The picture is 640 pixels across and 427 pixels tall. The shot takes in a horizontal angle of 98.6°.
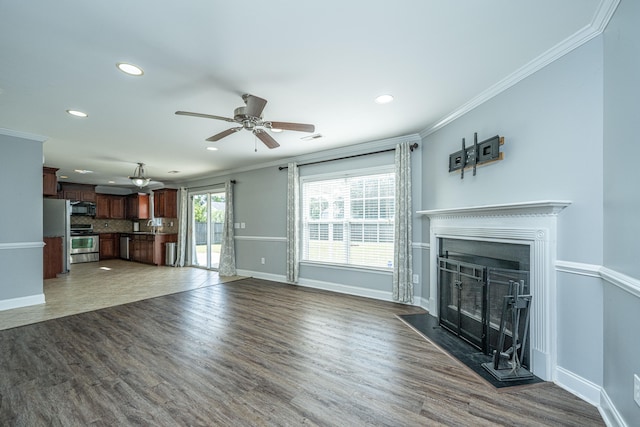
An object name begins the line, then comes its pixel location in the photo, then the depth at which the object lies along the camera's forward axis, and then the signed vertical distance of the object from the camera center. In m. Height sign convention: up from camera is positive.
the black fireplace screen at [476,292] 2.52 -0.85
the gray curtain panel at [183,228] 7.81 -0.42
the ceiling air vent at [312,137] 4.21 +1.18
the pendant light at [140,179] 5.85 +0.73
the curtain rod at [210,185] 6.72 +0.75
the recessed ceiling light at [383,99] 2.92 +1.23
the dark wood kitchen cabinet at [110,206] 9.47 +0.27
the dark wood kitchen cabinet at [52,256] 6.14 -0.97
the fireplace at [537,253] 2.17 -0.34
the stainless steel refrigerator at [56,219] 6.36 -0.12
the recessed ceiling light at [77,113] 3.24 +1.21
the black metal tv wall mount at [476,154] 2.69 +0.62
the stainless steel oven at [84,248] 8.41 -1.06
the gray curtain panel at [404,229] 4.16 -0.26
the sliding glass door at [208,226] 7.46 -0.35
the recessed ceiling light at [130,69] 2.28 +1.23
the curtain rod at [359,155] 4.14 +0.98
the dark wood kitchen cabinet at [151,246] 8.12 -1.00
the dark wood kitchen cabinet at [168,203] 8.27 +0.31
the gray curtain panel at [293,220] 5.44 -0.15
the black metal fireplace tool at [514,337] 2.25 -1.06
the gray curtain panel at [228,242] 6.62 -0.70
